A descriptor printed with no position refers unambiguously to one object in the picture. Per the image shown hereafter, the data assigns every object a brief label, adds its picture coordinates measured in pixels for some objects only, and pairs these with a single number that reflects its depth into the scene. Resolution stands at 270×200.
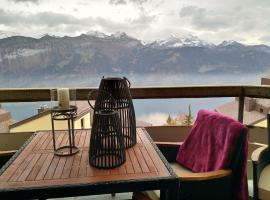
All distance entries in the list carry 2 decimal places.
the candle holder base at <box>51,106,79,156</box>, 1.72
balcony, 2.57
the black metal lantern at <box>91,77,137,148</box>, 1.83
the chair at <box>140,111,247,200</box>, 1.71
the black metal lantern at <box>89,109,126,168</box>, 1.54
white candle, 1.72
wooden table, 1.33
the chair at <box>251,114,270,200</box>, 2.05
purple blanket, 1.86
